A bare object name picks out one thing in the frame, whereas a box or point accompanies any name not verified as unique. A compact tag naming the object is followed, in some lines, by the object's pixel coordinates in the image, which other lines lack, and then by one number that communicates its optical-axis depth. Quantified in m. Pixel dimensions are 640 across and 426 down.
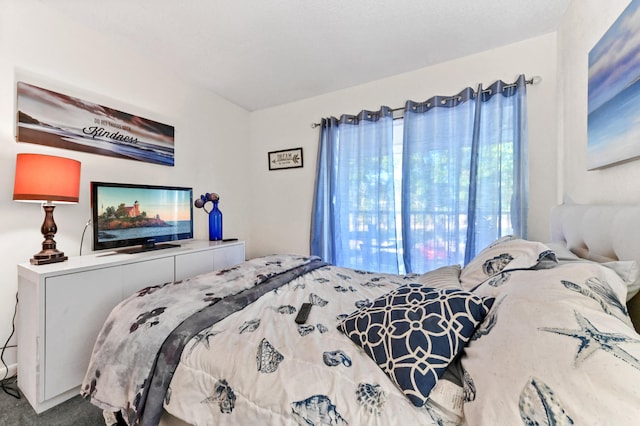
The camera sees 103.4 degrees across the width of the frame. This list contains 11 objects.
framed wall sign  3.16
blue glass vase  2.77
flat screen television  1.87
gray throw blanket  0.91
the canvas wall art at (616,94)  0.98
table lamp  1.45
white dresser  1.34
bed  0.51
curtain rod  2.02
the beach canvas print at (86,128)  1.69
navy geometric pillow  0.70
